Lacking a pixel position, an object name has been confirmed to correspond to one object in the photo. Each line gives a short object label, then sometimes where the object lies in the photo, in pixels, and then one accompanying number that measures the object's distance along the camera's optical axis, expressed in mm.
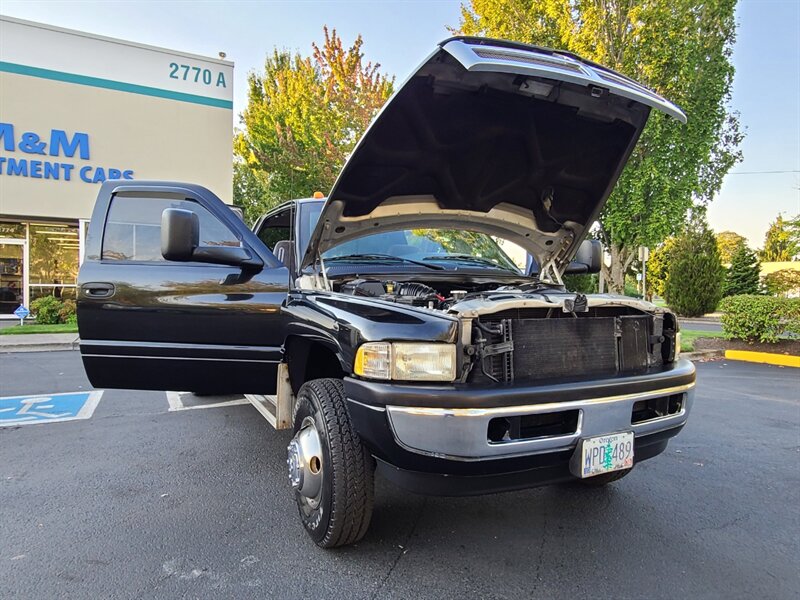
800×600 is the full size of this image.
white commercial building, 12430
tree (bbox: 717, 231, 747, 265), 45531
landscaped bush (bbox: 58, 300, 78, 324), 12406
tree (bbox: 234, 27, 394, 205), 15281
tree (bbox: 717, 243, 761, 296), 28031
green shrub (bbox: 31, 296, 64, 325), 12219
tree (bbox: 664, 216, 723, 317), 20422
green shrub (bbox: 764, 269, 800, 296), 16781
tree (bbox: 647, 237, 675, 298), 28422
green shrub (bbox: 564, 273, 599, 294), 16277
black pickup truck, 2053
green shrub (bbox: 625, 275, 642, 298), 30356
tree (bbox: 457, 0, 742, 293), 12758
